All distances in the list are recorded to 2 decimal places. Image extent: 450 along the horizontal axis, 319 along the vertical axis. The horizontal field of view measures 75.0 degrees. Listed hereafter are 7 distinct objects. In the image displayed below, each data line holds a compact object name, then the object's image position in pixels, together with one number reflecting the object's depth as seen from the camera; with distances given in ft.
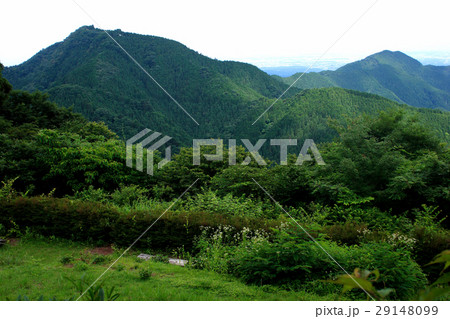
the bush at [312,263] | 14.92
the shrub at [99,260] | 20.53
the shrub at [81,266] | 18.56
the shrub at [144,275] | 16.71
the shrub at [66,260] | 20.21
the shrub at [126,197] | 32.09
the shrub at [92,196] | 32.24
